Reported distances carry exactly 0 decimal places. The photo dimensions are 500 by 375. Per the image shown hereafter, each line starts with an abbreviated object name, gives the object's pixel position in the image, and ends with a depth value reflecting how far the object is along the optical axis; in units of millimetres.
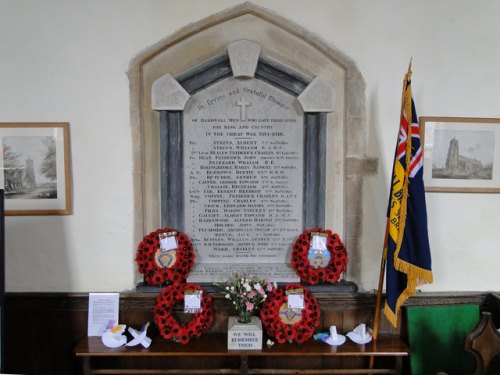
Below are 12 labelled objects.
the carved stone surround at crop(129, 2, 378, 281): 2387
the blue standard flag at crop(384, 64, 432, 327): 2115
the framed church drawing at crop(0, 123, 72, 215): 2391
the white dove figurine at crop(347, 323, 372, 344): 2334
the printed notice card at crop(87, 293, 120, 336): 2402
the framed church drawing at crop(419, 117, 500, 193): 2414
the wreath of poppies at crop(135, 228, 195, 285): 2383
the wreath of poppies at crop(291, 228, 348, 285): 2389
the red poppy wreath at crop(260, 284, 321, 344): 2263
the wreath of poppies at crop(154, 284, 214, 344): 2285
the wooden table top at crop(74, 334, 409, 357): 2191
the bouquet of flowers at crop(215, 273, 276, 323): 2254
